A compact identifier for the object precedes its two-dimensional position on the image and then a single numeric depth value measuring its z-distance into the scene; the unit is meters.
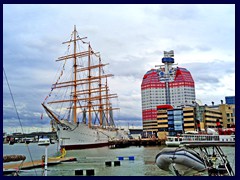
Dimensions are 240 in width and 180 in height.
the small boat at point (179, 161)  15.58
